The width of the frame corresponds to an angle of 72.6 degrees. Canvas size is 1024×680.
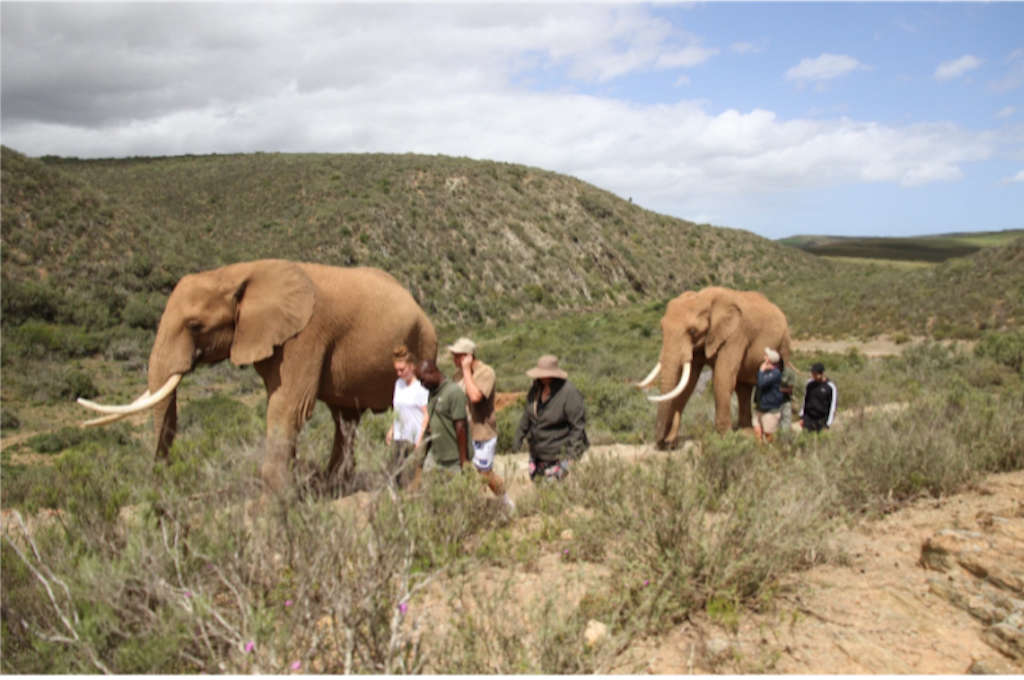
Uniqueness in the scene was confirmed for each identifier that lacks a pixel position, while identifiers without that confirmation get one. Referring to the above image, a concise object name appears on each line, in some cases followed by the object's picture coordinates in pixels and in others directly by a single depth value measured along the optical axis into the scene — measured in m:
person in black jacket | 8.19
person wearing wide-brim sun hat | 6.40
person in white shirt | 5.92
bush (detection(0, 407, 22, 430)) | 13.86
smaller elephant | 8.91
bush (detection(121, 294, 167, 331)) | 22.30
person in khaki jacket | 6.13
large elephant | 6.31
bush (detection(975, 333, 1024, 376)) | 15.70
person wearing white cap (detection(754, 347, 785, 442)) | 8.66
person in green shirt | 5.95
